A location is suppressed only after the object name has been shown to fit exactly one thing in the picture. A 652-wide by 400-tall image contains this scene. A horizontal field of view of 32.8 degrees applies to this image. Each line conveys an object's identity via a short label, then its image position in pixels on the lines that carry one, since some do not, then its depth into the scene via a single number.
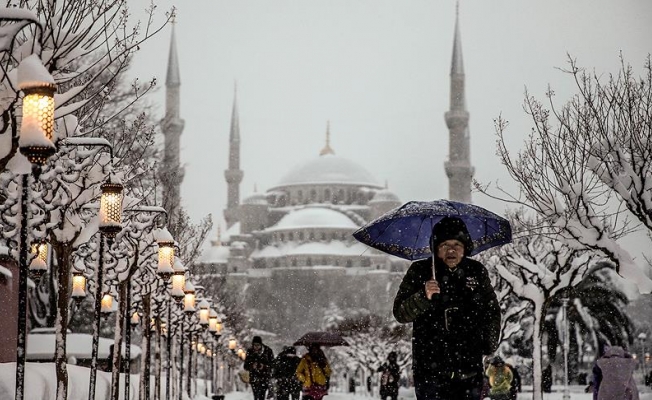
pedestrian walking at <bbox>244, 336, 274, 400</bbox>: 17.59
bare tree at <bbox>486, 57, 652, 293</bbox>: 14.74
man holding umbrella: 5.86
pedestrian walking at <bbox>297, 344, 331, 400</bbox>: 14.56
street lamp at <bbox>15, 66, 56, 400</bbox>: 6.85
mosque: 102.31
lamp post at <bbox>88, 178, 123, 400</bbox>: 11.27
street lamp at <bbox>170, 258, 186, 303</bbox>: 17.03
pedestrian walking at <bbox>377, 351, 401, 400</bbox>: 23.33
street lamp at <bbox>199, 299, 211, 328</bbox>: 26.50
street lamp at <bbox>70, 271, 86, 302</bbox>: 17.39
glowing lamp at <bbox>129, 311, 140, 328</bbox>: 25.42
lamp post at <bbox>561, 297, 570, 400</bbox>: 24.14
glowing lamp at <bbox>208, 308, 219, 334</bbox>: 29.84
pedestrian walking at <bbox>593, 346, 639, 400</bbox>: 10.70
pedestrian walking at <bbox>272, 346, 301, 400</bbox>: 17.66
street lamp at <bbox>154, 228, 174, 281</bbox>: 15.12
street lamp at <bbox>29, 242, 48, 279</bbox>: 14.33
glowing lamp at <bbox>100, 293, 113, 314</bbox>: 22.06
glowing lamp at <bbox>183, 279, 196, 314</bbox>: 20.48
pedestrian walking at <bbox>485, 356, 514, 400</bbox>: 15.69
